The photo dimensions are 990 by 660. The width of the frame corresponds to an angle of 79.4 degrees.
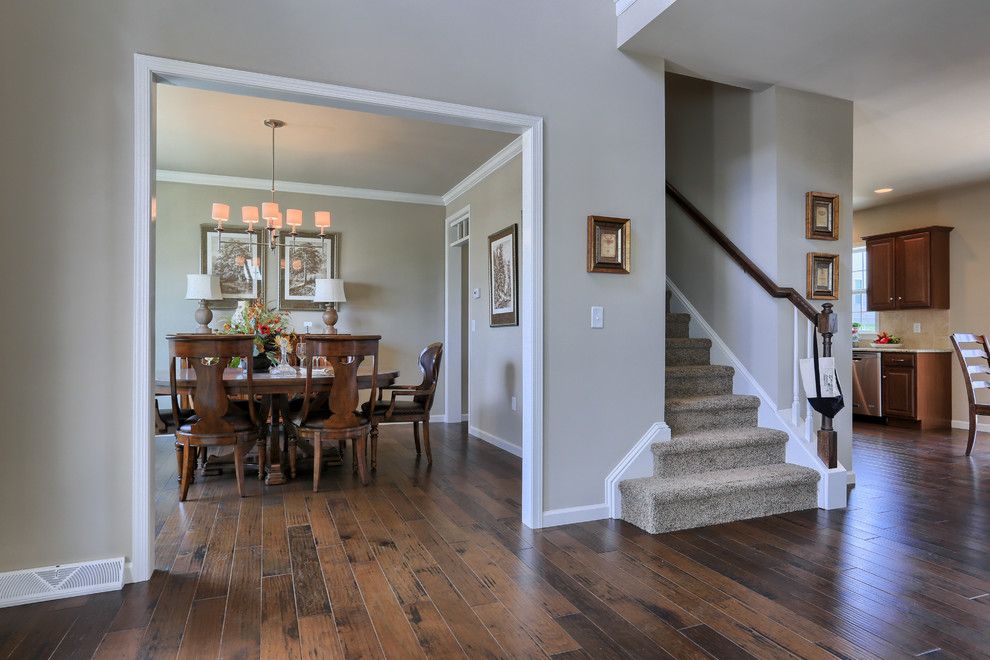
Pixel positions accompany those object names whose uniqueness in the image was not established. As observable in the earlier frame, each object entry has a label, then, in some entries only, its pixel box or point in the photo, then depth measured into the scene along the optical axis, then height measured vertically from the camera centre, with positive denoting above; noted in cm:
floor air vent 223 -97
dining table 371 -39
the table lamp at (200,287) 546 +39
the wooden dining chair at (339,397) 377 -44
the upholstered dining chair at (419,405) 451 -60
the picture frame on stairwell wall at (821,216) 389 +74
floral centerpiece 453 -4
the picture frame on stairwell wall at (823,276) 390 +35
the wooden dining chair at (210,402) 342 -43
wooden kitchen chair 516 -35
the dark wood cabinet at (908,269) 658 +68
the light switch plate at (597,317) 322 +6
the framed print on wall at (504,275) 499 +47
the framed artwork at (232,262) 591 +67
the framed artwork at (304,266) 615 +66
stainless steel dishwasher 677 -65
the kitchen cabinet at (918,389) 643 -66
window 768 +40
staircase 308 -82
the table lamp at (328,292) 587 +37
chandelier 454 +88
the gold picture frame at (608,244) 320 +46
